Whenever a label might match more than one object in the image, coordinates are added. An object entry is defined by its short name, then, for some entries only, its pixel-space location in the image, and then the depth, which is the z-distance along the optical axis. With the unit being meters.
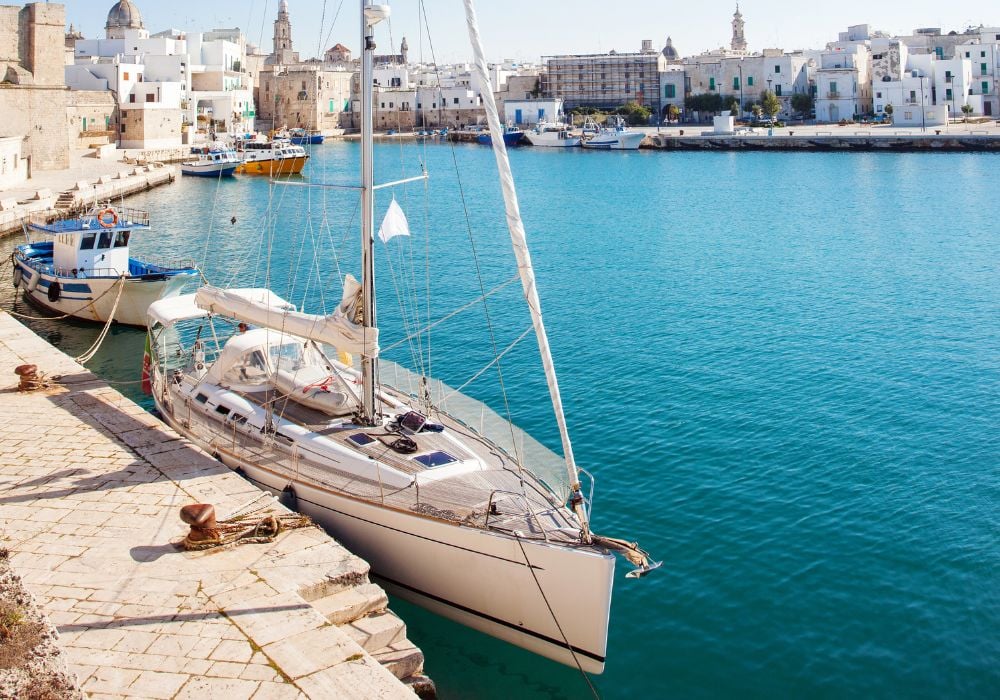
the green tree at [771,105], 101.75
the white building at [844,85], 98.88
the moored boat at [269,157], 66.00
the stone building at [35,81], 50.66
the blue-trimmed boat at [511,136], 105.12
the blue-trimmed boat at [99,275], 24.58
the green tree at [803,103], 103.69
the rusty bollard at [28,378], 15.66
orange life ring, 24.78
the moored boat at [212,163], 64.88
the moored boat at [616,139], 93.38
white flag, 13.45
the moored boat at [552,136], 100.56
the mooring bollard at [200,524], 10.31
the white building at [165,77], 74.94
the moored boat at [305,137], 99.19
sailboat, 10.12
